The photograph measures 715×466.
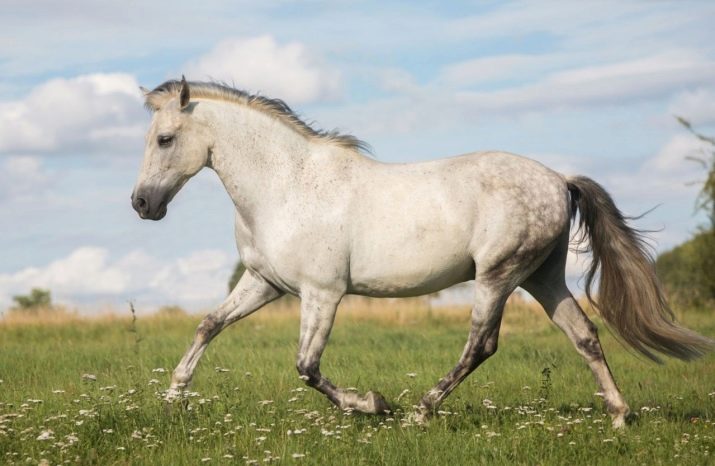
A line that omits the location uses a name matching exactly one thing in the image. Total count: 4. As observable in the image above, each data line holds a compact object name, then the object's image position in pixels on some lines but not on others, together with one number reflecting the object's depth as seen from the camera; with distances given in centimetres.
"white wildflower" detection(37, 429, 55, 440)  1226
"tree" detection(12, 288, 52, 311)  7825
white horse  1457
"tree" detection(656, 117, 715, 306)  4566
